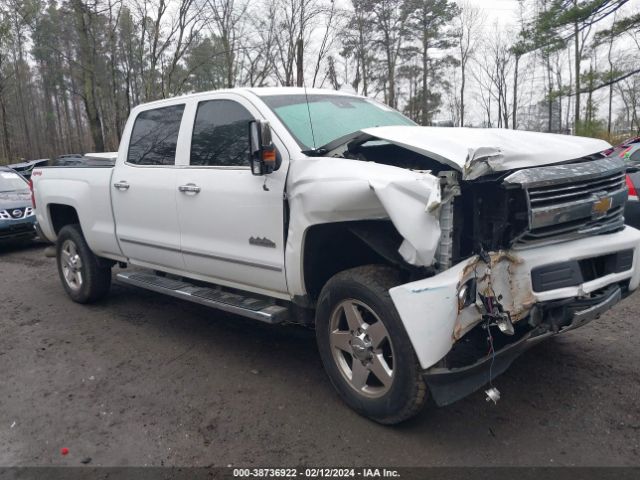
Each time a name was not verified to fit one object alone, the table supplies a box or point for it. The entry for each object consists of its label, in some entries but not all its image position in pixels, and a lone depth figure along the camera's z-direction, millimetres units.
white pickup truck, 2633
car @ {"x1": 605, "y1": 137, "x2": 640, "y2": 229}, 6515
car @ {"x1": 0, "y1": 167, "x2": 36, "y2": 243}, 9328
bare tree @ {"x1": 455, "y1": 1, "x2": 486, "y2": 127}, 33203
